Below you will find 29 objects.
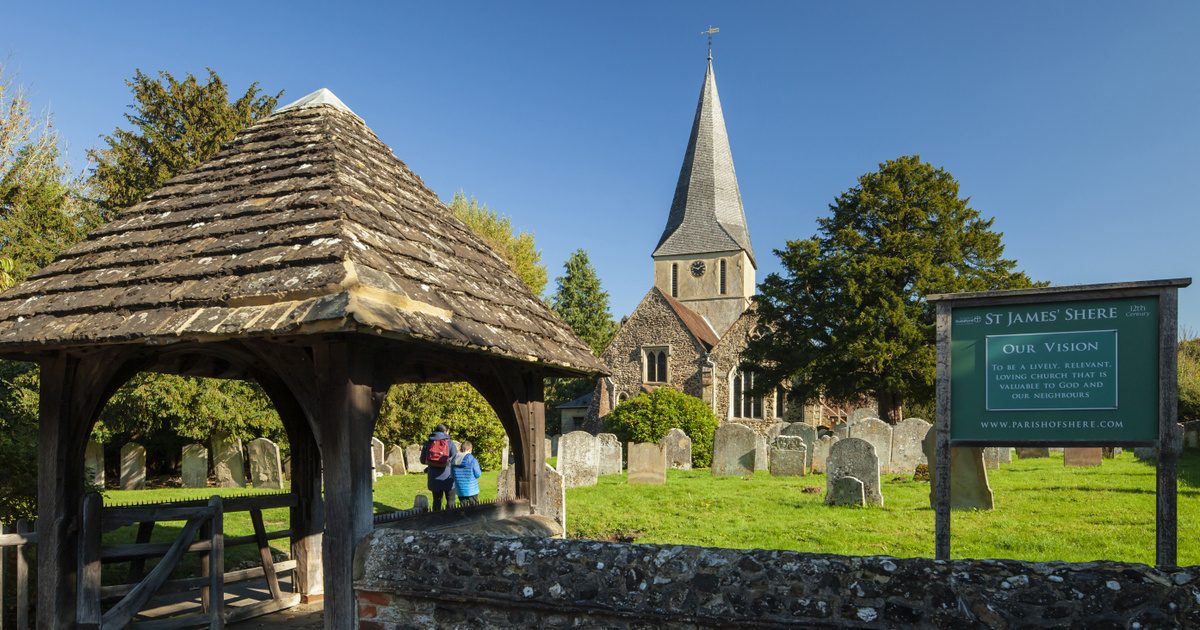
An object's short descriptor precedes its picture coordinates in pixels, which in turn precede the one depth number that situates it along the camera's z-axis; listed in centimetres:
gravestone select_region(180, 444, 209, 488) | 1972
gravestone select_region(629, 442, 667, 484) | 1805
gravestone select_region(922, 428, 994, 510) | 1214
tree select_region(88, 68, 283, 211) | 1791
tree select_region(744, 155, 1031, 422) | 2917
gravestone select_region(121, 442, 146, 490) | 2000
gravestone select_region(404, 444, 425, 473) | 2409
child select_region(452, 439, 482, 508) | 1145
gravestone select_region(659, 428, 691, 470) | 2477
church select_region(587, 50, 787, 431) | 3878
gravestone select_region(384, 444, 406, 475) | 2331
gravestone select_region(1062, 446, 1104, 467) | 1914
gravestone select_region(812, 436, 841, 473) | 2038
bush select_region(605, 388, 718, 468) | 3106
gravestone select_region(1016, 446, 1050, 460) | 2412
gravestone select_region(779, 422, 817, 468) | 2305
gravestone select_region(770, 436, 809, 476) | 1923
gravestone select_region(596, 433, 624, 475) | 2175
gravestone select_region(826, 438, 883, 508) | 1367
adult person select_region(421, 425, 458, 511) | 1210
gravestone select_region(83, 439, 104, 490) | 1908
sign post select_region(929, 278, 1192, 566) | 450
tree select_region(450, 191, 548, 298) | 4150
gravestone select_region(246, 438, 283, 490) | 1941
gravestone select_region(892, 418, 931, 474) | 2080
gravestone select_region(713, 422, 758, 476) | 2008
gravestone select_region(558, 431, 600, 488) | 1805
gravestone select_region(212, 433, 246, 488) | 2034
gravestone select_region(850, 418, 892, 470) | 2131
